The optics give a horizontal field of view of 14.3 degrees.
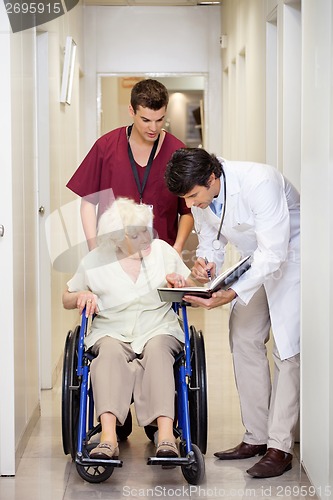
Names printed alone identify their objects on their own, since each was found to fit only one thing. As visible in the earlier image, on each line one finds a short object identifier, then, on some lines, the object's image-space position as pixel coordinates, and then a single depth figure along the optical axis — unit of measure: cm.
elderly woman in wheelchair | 420
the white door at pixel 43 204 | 573
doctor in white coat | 421
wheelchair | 411
